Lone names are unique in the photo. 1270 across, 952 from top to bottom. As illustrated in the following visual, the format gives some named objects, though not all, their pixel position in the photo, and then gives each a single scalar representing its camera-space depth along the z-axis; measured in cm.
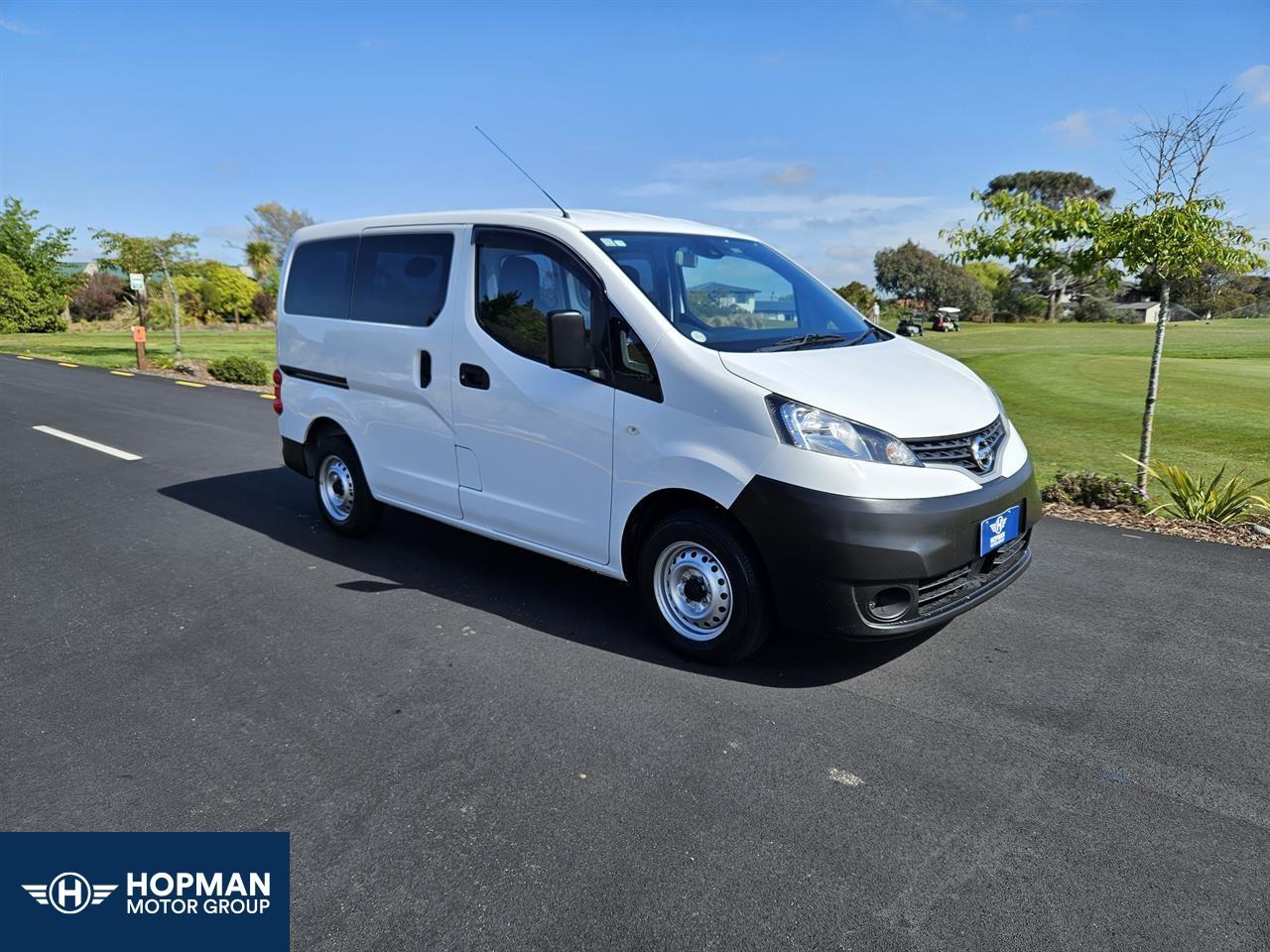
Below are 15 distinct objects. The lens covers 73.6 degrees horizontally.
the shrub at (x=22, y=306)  4381
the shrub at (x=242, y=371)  1660
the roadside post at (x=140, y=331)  1950
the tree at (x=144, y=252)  2414
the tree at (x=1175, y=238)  680
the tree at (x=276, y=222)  7506
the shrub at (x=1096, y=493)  696
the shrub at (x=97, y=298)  4803
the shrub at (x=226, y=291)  5241
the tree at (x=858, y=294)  5898
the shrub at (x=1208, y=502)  640
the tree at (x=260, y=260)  6956
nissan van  351
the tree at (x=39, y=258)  4609
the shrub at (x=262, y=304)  5468
